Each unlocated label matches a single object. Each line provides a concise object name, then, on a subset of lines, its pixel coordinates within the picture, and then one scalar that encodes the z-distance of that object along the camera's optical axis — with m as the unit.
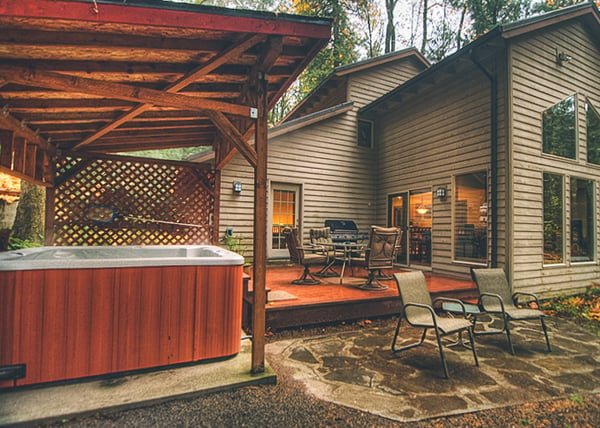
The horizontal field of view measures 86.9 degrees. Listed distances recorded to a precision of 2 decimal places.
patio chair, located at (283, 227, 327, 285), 5.06
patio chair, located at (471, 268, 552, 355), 3.46
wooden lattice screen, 4.98
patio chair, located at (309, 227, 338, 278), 5.85
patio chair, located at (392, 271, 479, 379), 2.83
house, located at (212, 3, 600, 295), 5.35
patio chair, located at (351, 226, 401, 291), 4.78
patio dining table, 5.16
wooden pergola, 2.04
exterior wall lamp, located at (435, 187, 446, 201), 6.38
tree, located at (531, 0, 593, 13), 10.70
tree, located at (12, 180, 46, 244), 6.82
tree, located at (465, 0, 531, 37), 11.36
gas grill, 7.02
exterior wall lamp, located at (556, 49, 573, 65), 5.91
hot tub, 2.27
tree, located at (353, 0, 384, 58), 13.68
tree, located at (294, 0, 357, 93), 12.84
